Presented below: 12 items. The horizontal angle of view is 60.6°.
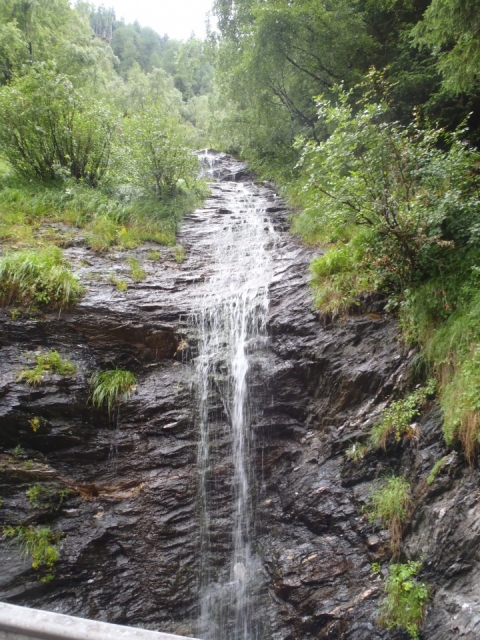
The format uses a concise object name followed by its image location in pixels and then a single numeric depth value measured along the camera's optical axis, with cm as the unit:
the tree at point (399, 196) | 499
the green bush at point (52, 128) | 916
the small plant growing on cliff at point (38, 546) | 488
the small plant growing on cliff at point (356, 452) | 500
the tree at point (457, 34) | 497
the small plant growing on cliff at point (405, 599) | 371
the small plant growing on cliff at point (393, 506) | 432
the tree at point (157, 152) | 1009
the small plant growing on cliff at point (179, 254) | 887
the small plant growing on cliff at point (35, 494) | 516
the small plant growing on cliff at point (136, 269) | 769
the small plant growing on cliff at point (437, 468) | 414
